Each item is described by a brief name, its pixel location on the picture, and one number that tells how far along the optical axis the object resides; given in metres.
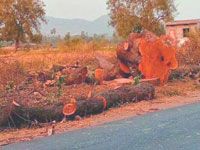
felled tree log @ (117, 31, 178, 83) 13.09
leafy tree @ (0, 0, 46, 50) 46.12
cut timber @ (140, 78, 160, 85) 12.59
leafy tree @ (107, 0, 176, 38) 46.91
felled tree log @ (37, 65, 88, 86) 12.90
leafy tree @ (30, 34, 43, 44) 48.91
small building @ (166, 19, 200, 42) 44.97
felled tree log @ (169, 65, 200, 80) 14.56
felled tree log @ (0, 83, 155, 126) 8.14
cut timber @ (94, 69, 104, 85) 13.44
